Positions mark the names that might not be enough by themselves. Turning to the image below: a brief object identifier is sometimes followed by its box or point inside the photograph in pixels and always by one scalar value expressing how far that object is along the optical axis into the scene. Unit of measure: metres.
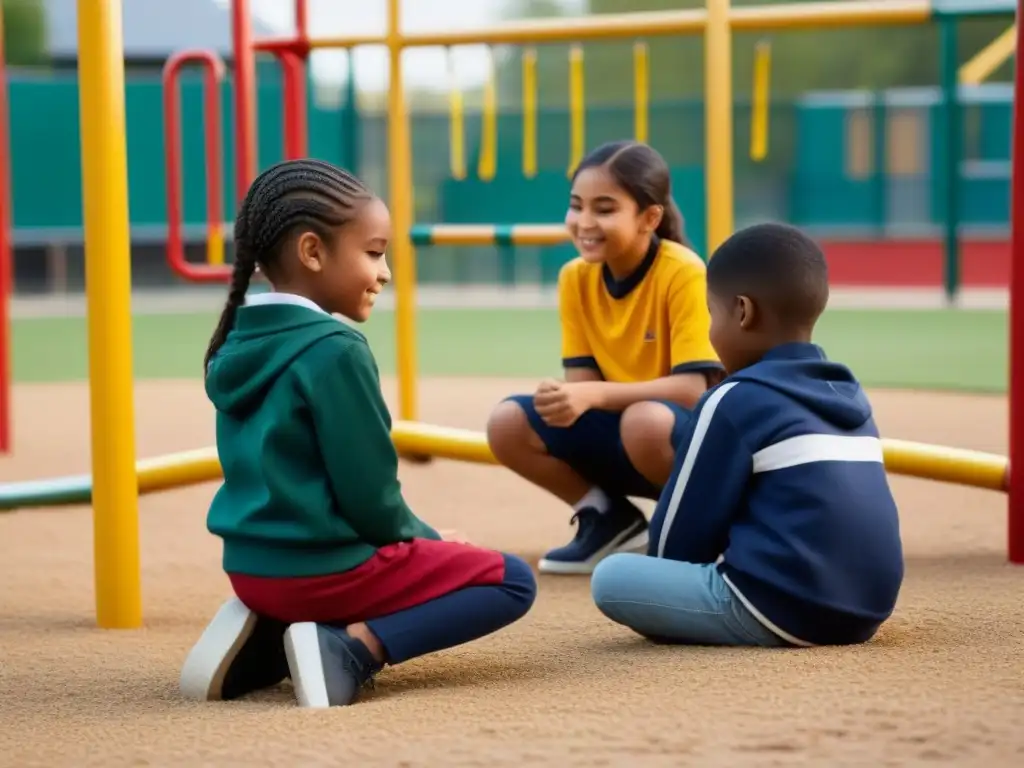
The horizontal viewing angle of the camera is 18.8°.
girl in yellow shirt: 5.86
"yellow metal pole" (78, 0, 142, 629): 4.99
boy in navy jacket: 4.19
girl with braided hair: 3.96
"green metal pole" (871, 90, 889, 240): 25.71
